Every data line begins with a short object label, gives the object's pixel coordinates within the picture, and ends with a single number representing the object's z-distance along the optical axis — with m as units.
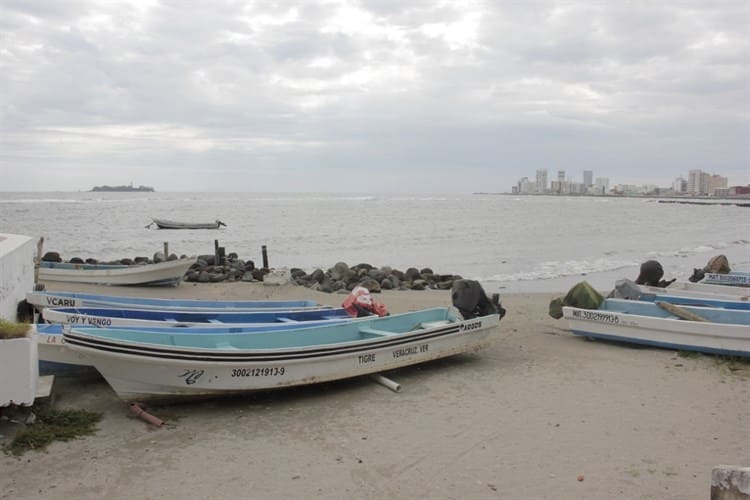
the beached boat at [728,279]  15.46
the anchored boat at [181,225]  55.91
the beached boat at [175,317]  8.77
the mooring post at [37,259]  11.32
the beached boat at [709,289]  13.45
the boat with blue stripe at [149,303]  10.06
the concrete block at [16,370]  6.02
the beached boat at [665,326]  9.80
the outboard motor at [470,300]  10.16
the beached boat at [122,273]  18.50
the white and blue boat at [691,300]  11.67
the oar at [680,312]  10.50
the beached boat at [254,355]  6.91
